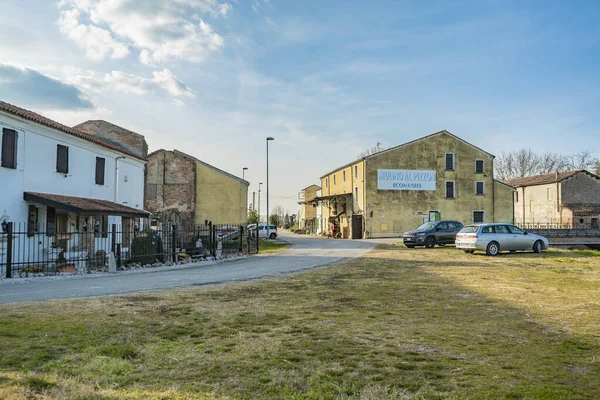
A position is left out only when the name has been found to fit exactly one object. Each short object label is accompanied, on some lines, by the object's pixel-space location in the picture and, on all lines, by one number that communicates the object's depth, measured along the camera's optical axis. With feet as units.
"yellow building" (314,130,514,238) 147.64
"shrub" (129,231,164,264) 57.82
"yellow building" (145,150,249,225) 134.41
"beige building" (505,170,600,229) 164.25
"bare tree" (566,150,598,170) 235.56
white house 59.21
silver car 71.15
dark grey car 90.58
